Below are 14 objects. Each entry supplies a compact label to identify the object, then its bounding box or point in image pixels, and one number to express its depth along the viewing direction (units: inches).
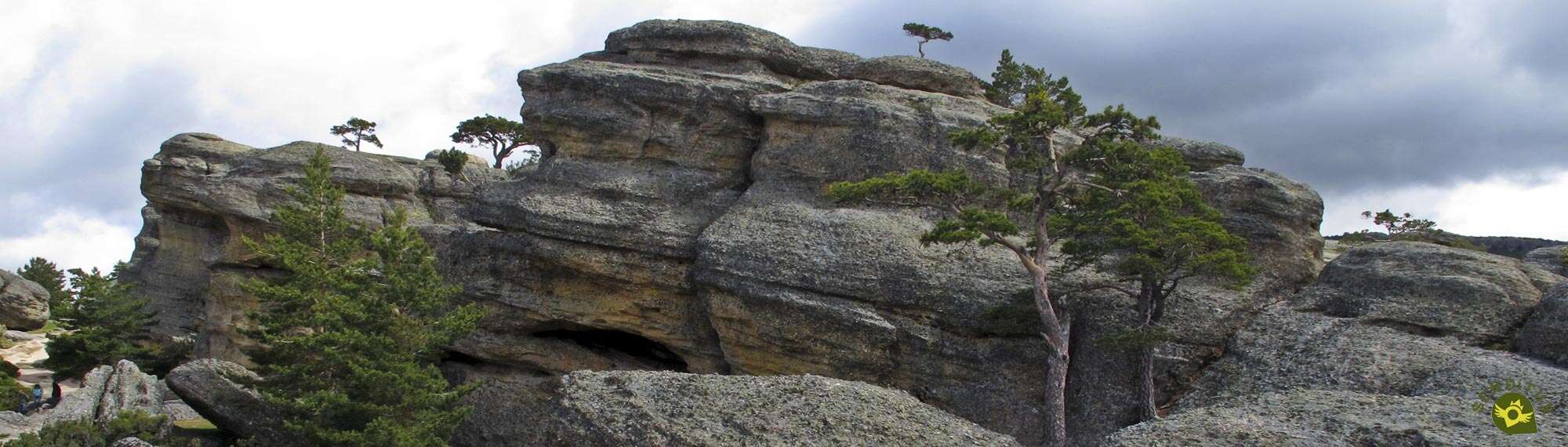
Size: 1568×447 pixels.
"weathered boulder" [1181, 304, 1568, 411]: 912.3
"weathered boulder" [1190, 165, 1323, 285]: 1186.0
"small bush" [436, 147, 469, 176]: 1982.0
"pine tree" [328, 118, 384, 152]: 2699.3
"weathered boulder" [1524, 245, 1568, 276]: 1195.9
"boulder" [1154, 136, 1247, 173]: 1362.0
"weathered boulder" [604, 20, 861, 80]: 1503.4
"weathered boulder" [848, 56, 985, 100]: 1508.4
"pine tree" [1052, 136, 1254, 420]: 1005.2
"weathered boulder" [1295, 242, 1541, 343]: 1021.2
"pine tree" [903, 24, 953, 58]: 2143.2
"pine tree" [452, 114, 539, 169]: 2396.7
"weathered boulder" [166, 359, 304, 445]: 1280.8
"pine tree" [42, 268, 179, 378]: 1811.3
